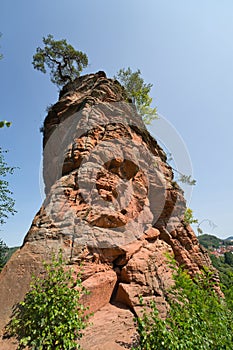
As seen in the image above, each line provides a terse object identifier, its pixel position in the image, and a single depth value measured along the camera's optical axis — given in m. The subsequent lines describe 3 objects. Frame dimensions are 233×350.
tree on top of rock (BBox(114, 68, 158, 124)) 11.50
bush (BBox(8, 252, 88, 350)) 3.16
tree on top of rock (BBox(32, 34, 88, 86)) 13.00
